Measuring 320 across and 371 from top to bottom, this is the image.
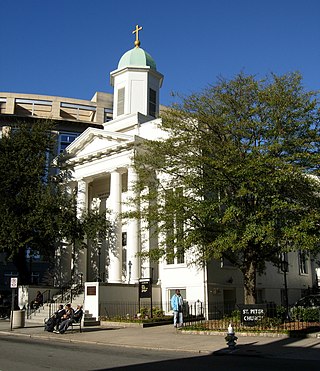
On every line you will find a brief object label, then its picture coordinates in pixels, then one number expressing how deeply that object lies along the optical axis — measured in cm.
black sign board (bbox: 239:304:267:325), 1912
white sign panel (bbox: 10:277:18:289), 2263
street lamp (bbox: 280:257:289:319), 2240
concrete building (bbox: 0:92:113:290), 6328
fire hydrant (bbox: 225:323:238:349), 1461
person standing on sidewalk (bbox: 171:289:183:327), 2128
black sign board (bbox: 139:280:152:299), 2569
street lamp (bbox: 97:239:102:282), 3499
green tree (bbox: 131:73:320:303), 1905
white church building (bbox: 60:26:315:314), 2928
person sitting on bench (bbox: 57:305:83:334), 2083
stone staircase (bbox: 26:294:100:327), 2437
